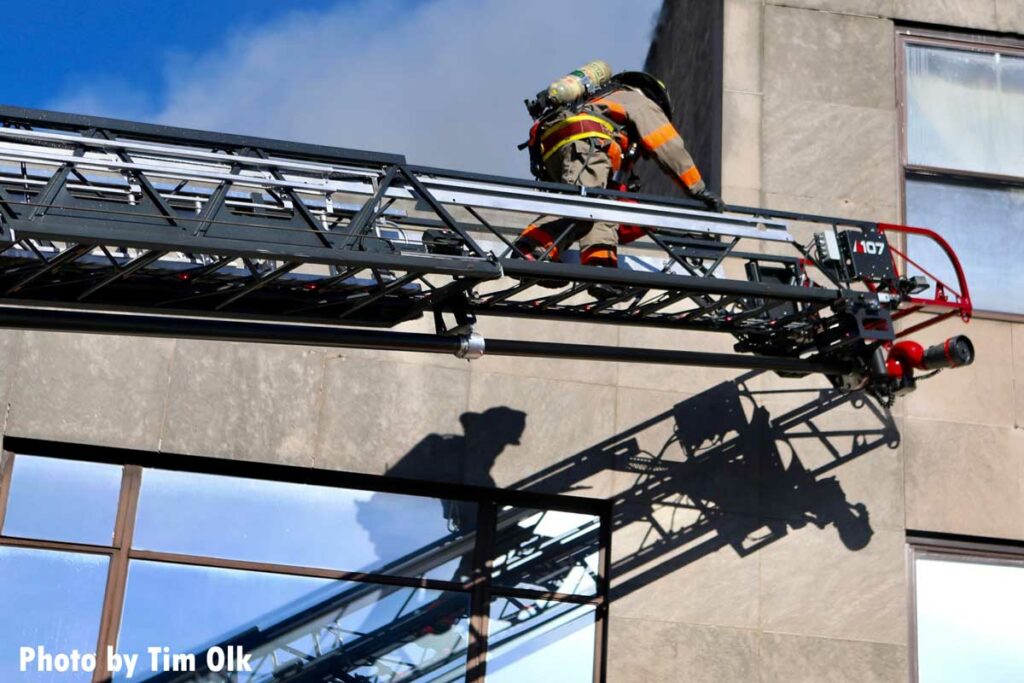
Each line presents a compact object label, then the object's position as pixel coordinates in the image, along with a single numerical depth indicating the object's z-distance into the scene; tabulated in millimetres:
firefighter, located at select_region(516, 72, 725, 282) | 21078
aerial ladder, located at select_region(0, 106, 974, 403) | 17187
